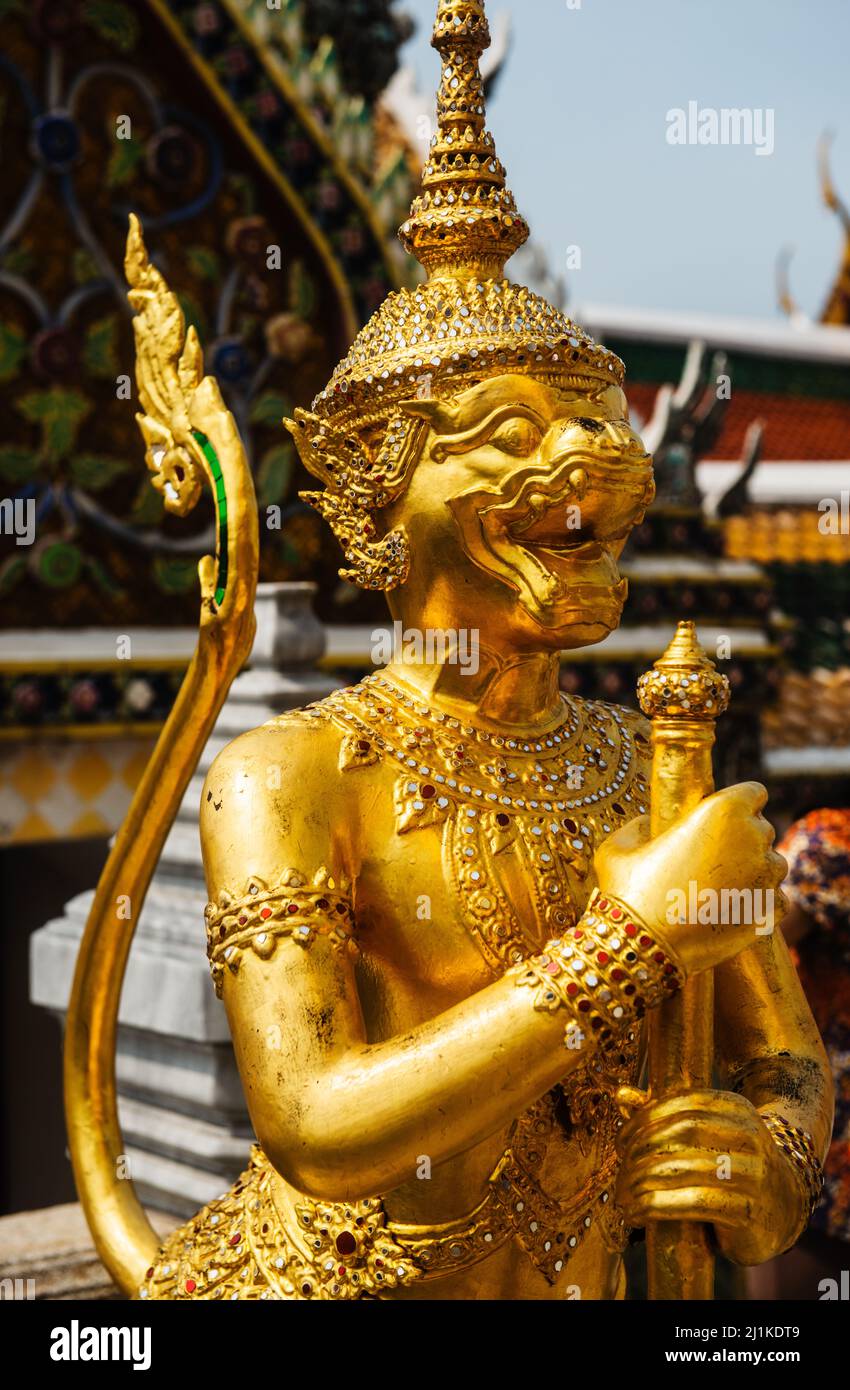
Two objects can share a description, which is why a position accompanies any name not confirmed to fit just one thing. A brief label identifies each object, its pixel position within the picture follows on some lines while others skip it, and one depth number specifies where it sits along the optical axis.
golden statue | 1.88
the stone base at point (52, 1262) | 3.18
